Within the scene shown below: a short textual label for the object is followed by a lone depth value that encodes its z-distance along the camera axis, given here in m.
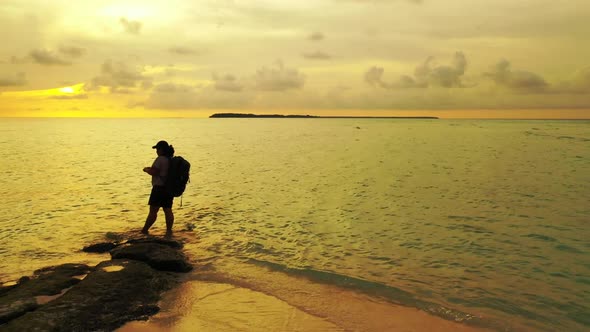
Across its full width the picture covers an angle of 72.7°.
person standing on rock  12.68
